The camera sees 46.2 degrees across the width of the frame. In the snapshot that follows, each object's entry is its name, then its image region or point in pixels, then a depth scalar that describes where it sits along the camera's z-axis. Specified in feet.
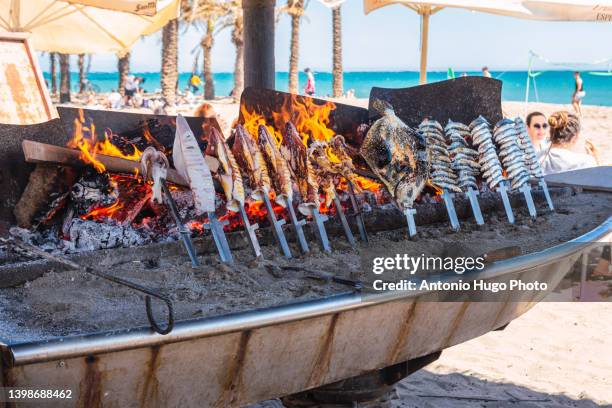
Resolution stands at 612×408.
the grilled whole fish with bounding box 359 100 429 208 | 13.28
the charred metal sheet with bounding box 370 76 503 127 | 16.21
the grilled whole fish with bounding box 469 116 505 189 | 14.48
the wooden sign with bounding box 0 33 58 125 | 17.04
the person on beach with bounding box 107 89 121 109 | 90.94
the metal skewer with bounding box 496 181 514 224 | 14.39
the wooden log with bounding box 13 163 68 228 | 11.95
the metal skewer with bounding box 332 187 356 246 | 12.84
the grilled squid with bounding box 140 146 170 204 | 11.82
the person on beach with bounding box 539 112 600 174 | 22.53
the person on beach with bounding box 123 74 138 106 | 105.33
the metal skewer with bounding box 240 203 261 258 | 11.62
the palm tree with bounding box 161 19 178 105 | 98.07
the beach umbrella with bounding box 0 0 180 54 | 31.04
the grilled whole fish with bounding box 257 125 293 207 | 12.35
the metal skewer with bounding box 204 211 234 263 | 11.40
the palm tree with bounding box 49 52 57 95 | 163.73
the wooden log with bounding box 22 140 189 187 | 11.74
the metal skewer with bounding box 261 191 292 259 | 11.94
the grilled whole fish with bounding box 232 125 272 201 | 12.18
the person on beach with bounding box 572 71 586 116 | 86.33
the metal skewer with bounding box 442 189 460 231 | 13.79
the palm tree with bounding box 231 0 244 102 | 107.78
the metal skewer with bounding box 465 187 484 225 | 14.11
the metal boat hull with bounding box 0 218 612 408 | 7.94
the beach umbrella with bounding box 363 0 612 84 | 29.71
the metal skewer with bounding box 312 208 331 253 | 12.37
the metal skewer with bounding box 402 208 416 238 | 13.11
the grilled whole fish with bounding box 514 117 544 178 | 15.35
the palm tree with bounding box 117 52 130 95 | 114.83
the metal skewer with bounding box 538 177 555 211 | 15.56
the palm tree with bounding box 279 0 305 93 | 103.65
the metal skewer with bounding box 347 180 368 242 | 13.03
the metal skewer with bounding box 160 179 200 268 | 11.21
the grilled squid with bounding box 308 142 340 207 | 12.88
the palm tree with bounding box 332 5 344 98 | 106.11
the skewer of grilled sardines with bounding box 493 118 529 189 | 14.79
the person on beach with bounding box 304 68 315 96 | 99.66
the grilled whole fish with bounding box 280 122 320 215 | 12.50
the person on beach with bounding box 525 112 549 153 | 26.58
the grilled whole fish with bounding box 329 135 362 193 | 13.20
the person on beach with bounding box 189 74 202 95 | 137.18
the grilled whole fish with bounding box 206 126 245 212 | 11.81
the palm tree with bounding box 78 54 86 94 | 165.68
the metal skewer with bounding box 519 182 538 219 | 14.70
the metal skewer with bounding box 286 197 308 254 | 12.20
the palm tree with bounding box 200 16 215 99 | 120.86
